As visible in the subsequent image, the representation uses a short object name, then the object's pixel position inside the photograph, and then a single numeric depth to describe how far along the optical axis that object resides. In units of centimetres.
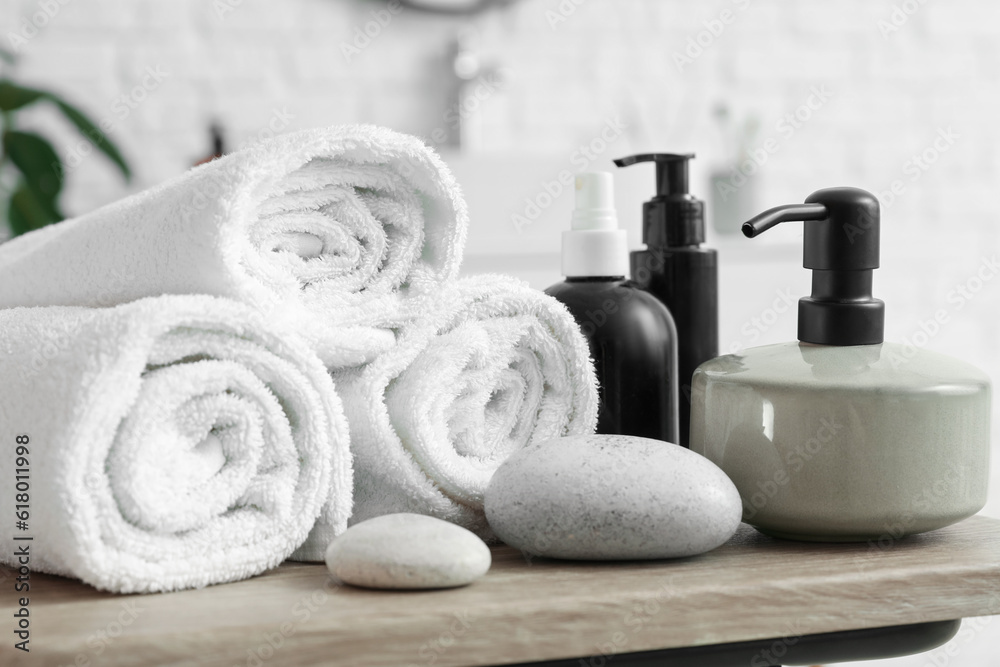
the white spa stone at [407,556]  87
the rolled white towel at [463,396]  94
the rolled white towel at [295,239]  92
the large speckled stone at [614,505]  90
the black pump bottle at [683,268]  106
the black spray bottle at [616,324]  100
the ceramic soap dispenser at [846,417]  91
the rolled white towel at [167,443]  87
